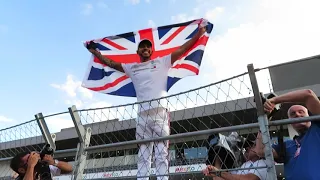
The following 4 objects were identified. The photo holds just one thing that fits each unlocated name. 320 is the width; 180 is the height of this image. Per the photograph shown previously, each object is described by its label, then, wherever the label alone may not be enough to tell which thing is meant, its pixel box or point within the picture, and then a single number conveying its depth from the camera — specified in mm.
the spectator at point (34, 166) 2758
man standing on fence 3088
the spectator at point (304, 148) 2033
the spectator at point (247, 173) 2207
